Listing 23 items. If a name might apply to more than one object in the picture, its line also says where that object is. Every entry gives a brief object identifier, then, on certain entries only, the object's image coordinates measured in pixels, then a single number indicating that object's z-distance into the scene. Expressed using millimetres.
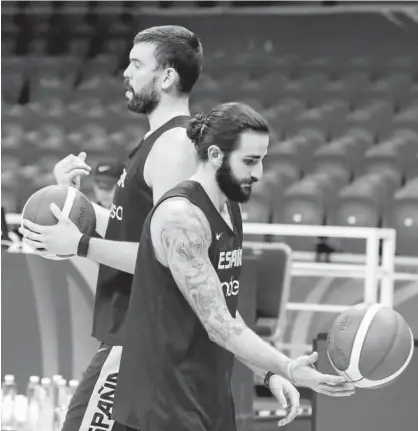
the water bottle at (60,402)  8534
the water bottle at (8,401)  8606
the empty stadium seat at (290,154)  17369
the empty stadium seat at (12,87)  22729
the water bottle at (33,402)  8570
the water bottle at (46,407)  8541
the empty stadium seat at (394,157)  16939
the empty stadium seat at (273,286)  10325
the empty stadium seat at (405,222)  14288
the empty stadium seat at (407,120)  18903
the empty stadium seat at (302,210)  14689
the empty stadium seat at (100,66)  23159
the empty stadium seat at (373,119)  19160
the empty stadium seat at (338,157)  17111
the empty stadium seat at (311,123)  19246
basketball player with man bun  4142
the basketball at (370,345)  4396
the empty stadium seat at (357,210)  14689
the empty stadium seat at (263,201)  14804
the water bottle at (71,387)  8548
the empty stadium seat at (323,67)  22342
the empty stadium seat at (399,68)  21883
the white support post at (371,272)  9595
